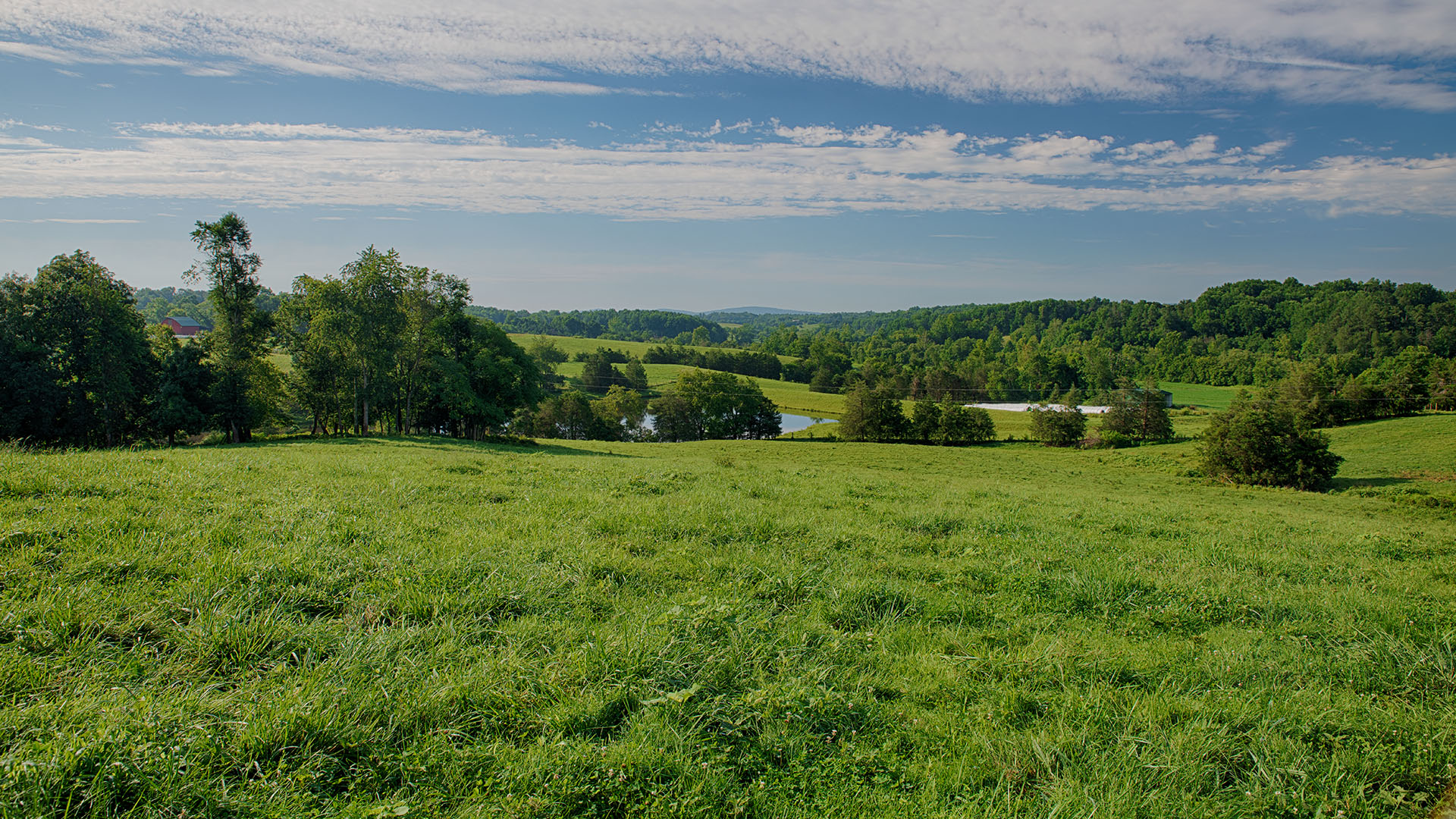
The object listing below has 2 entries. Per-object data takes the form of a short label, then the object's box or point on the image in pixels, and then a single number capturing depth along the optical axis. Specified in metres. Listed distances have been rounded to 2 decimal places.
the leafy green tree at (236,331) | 37.88
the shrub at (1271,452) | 40.84
